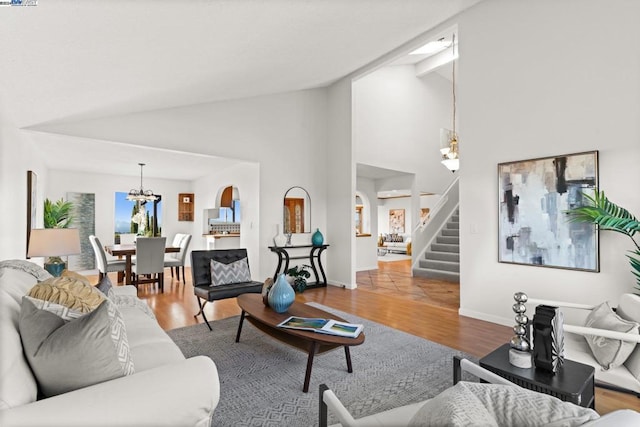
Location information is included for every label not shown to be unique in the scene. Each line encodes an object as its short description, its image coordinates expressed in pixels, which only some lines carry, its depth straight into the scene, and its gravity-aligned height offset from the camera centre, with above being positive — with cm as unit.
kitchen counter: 745 -51
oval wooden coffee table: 216 -81
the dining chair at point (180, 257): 609 -79
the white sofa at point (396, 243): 1259 -100
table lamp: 272 -22
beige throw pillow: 157 -39
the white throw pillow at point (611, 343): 188 -75
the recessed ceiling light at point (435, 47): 660 +363
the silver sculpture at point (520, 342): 168 -66
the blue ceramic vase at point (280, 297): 271 -66
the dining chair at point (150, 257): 524 -63
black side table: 147 -78
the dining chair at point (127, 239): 702 -45
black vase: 162 -62
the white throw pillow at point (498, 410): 73 -47
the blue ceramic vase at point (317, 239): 586 -37
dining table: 533 -59
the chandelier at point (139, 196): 665 +46
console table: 547 -69
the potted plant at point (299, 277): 529 -99
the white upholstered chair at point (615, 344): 182 -84
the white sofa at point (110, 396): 104 -63
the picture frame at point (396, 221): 1386 -11
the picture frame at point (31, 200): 368 +22
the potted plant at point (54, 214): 484 +7
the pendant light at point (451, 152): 546 +114
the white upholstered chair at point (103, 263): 527 -77
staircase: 631 -81
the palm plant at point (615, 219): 262 +0
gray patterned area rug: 199 -118
